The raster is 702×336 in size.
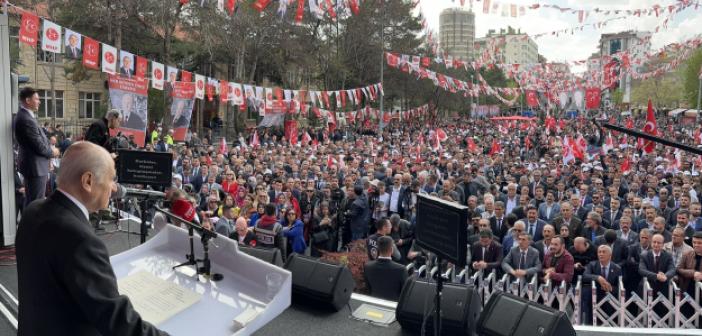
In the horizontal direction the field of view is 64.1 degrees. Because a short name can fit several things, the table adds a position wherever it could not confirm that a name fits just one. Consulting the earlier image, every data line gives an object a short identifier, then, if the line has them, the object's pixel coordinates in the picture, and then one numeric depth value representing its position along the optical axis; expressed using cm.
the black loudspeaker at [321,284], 417
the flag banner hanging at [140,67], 1670
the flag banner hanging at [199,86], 1970
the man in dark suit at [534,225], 1032
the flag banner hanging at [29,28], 1221
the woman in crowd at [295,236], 964
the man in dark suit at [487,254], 864
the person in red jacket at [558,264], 805
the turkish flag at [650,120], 1538
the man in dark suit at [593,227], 991
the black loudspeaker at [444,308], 387
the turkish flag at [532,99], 3412
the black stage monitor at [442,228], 350
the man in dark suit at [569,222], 1018
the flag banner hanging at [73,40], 1429
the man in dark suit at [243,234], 895
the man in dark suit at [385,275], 715
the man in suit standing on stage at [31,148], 568
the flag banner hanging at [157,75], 1789
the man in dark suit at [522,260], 830
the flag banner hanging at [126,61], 1634
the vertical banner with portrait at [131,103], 1582
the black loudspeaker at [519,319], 343
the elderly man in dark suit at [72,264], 218
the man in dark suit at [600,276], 791
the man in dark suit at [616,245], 881
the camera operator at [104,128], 650
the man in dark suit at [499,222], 1074
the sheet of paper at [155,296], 316
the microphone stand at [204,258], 366
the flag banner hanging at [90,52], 1456
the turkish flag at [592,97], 2612
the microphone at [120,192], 434
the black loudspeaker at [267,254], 466
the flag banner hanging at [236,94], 2208
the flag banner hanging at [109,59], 1516
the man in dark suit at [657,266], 782
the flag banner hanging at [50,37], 1307
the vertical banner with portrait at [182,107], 1930
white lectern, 314
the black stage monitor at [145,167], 588
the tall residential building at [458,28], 18225
